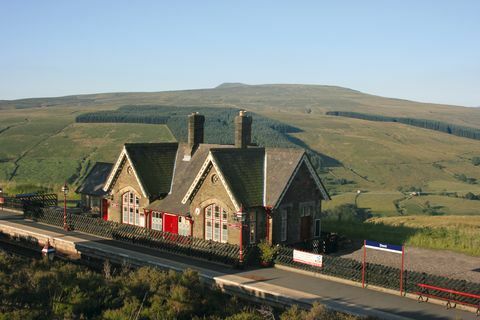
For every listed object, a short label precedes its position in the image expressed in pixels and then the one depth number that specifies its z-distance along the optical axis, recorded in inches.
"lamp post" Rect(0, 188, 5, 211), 2118.1
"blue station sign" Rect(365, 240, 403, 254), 1098.7
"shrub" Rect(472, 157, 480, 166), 6515.8
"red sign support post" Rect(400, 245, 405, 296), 1080.2
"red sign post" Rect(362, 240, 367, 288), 1131.1
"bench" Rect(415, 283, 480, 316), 1003.0
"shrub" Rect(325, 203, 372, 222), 2992.1
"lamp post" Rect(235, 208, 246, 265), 1263.5
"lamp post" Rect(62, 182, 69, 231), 1694.5
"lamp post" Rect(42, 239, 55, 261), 1306.7
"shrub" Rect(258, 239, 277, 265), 1280.8
